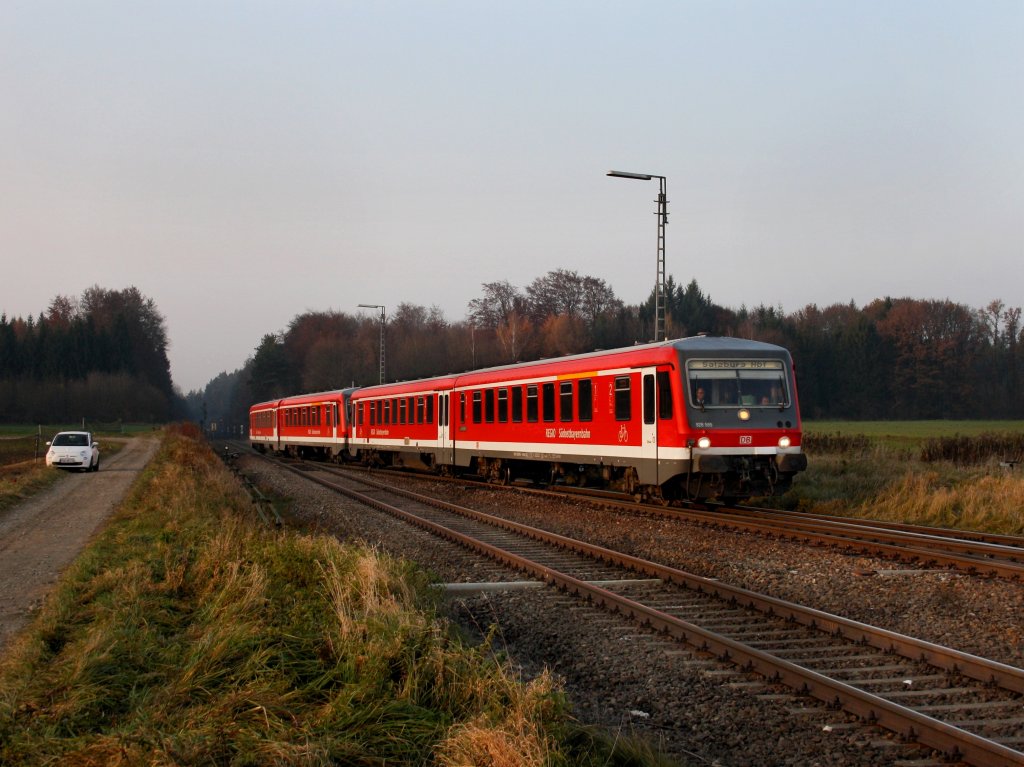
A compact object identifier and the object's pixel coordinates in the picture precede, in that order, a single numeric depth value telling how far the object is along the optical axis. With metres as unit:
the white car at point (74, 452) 32.28
